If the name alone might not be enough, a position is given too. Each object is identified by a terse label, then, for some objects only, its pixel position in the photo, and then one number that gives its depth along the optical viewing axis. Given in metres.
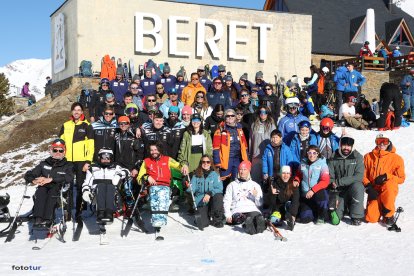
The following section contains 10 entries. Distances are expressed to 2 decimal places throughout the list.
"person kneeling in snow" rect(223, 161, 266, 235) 6.89
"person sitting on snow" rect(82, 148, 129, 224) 6.23
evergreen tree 30.58
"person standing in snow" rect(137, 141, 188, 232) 6.43
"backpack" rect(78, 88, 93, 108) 10.49
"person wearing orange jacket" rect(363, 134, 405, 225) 6.96
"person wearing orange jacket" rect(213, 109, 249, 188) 7.71
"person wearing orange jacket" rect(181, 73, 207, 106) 10.09
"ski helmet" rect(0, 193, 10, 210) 7.18
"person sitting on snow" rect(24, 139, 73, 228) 6.15
